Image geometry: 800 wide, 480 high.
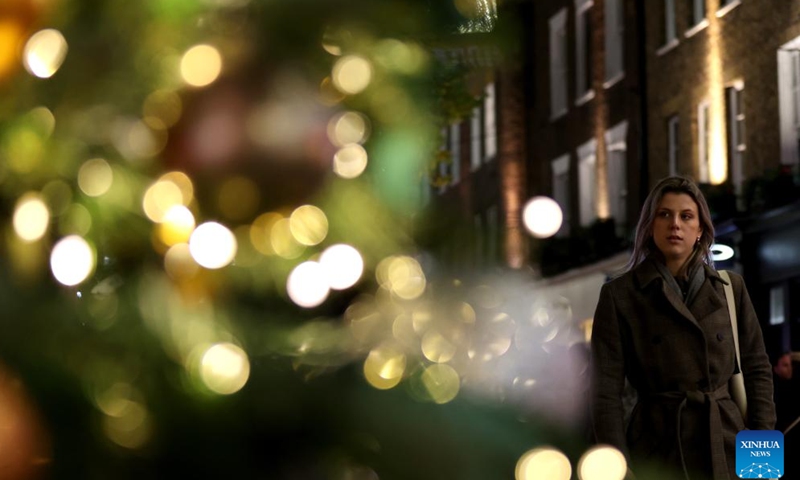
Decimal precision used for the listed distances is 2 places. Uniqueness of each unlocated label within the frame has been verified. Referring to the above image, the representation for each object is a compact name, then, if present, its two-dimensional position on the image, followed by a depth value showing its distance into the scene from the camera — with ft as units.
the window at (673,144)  92.07
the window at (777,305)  80.74
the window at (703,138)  86.02
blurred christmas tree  3.77
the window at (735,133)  81.15
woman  15.92
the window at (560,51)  112.57
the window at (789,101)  74.18
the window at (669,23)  92.48
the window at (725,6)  81.30
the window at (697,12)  87.62
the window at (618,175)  101.35
